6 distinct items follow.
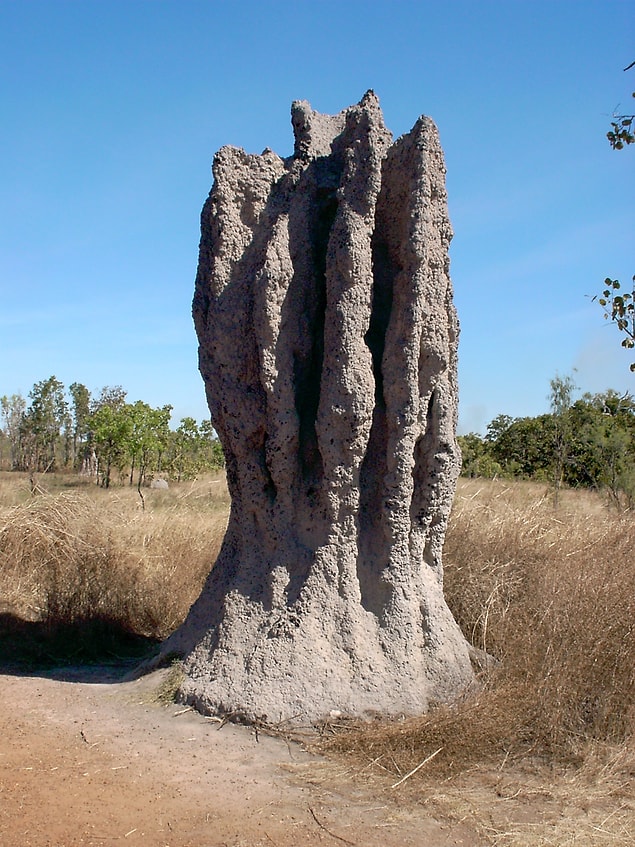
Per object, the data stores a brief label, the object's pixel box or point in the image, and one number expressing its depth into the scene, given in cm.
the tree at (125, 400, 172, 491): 1891
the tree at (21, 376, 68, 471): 2900
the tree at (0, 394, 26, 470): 3295
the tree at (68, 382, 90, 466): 3162
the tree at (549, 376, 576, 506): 1769
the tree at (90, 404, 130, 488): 1903
